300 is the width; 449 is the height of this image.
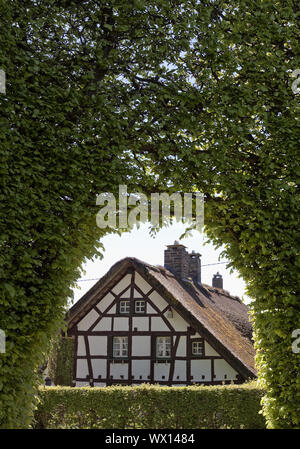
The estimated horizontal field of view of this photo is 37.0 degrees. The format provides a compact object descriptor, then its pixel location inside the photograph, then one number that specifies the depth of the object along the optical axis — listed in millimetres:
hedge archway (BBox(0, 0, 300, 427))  5367
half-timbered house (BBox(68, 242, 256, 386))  15250
